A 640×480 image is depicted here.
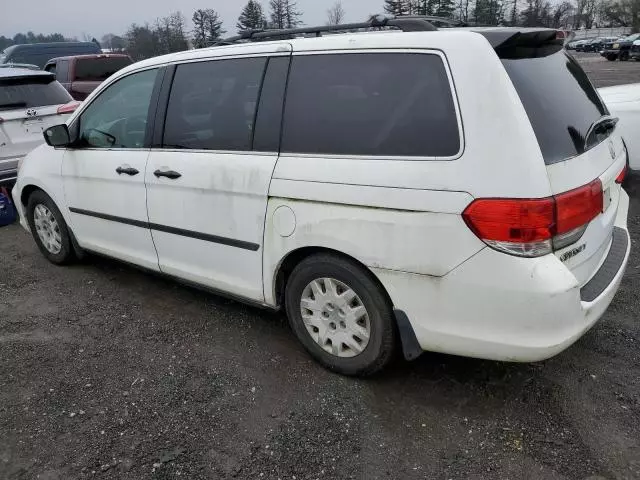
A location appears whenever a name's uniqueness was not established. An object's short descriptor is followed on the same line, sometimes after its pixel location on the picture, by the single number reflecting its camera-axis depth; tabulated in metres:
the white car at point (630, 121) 5.90
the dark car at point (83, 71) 11.38
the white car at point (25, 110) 6.45
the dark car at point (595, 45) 50.88
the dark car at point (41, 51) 18.80
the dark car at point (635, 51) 33.09
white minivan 2.32
